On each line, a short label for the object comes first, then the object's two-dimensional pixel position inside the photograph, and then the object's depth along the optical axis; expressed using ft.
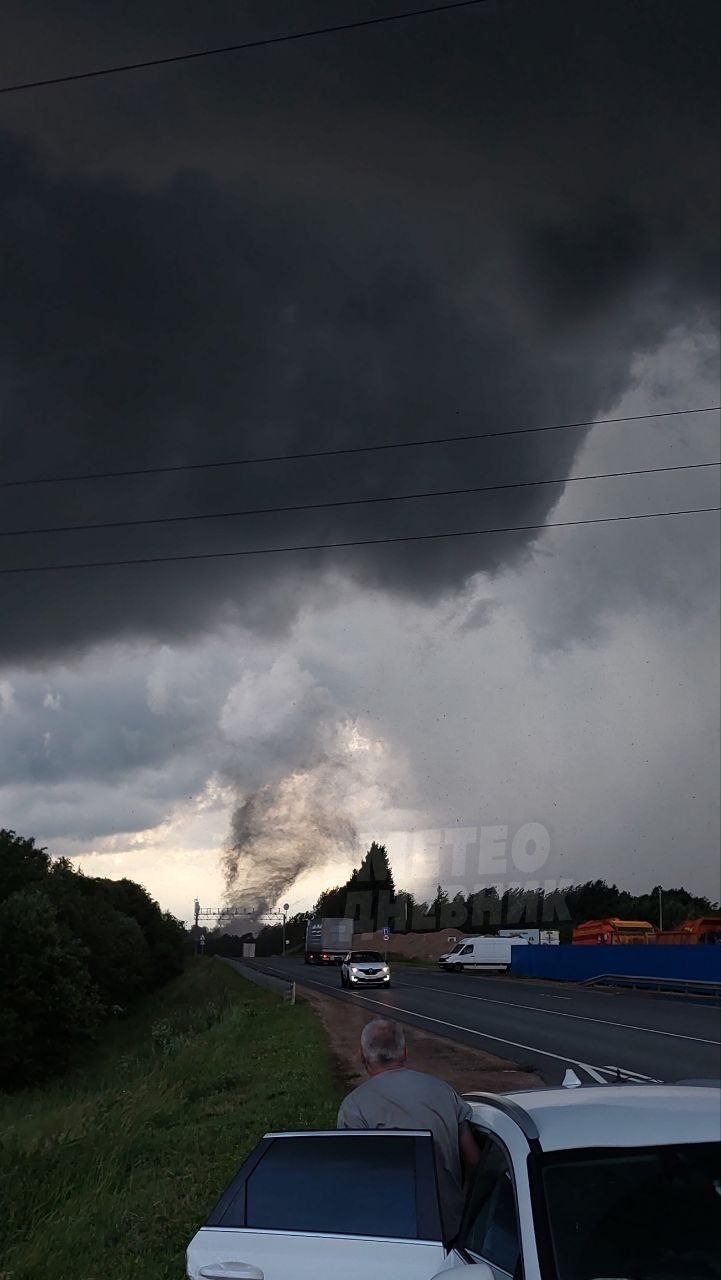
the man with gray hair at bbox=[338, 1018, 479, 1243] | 15.19
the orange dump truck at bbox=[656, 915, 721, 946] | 161.58
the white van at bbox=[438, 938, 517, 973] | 227.40
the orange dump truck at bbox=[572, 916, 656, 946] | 195.11
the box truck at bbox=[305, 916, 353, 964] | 285.84
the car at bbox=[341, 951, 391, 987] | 171.53
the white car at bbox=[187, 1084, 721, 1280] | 11.43
